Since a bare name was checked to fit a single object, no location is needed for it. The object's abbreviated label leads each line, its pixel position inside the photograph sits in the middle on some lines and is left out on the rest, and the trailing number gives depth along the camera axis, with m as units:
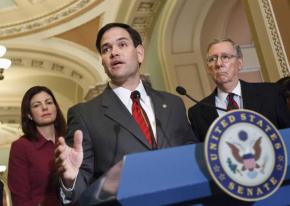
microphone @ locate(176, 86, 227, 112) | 1.57
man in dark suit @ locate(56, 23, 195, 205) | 1.37
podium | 0.91
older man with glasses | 2.20
